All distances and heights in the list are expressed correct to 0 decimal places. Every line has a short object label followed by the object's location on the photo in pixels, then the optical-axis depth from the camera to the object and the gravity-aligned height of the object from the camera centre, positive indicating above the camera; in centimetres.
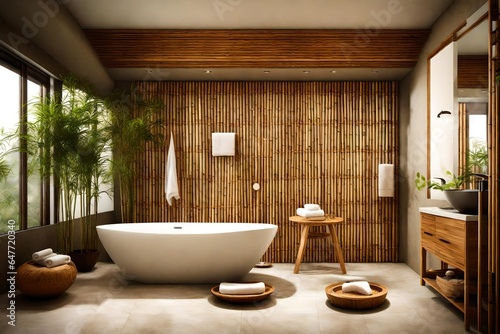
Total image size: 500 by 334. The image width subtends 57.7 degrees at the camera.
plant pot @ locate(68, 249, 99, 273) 462 -95
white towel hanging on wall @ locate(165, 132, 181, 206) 535 -14
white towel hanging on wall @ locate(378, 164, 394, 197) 527 -17
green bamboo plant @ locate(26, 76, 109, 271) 419 +17
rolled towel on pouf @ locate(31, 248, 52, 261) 365 -71
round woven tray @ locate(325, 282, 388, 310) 341 -102
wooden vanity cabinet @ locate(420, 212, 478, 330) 299 -61
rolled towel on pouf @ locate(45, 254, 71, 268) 365 -77
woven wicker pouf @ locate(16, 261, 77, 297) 356 -89
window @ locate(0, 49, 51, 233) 382 +13
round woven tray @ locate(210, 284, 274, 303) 353 -103
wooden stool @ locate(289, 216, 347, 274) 478 -75
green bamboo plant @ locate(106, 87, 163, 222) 510 +39
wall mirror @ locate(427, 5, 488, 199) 348 +54
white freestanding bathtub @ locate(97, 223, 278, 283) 399 -78
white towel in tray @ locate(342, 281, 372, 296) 358 -98
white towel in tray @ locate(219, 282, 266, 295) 362 -99
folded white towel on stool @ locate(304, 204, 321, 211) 493 -45
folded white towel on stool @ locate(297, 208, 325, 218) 484 -51
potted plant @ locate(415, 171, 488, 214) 309 -22
